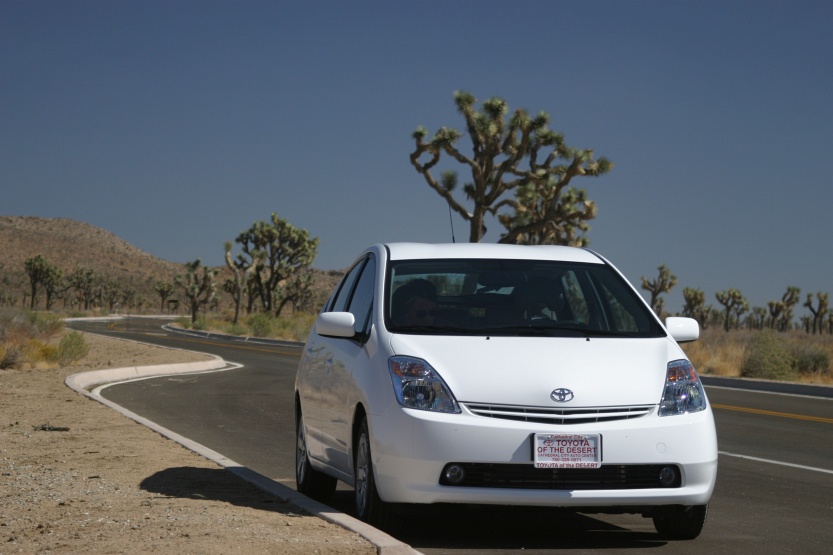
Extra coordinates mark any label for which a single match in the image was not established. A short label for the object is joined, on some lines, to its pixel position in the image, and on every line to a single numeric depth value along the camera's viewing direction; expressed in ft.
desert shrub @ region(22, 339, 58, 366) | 95.81
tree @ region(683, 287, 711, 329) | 355.97
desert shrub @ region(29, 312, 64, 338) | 125.18
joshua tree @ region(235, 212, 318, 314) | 272.51
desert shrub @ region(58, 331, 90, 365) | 102.42
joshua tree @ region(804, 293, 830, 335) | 309.83
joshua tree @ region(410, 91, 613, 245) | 139.23
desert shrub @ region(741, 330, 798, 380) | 104.95
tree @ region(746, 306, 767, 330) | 371.15
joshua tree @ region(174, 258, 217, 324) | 337.11
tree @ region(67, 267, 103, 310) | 434.71
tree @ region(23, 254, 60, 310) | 356.59
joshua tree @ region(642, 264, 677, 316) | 309.01
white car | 22.16
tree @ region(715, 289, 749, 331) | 353.10
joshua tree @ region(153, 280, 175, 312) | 467.52
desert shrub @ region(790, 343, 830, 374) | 111.67
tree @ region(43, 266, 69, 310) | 372.79
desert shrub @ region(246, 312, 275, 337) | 220.02
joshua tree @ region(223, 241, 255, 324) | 267.80
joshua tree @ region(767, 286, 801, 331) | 330.95
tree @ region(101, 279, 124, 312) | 467.52
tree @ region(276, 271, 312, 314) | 311.06
